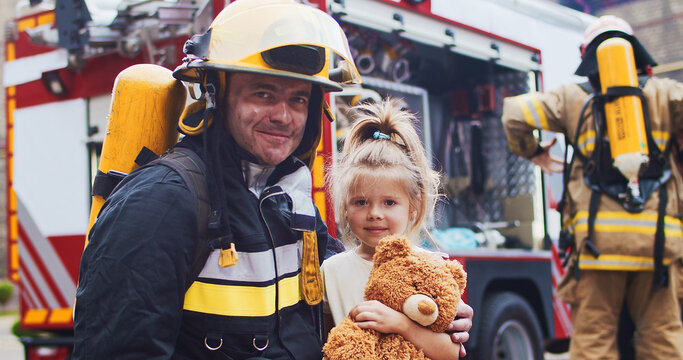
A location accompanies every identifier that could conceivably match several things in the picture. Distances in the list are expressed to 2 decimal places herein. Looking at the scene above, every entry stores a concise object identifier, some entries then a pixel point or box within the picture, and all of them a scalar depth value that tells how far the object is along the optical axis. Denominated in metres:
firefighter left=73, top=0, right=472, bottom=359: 1.38
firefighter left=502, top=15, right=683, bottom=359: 3.29
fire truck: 3.38
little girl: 2.09
